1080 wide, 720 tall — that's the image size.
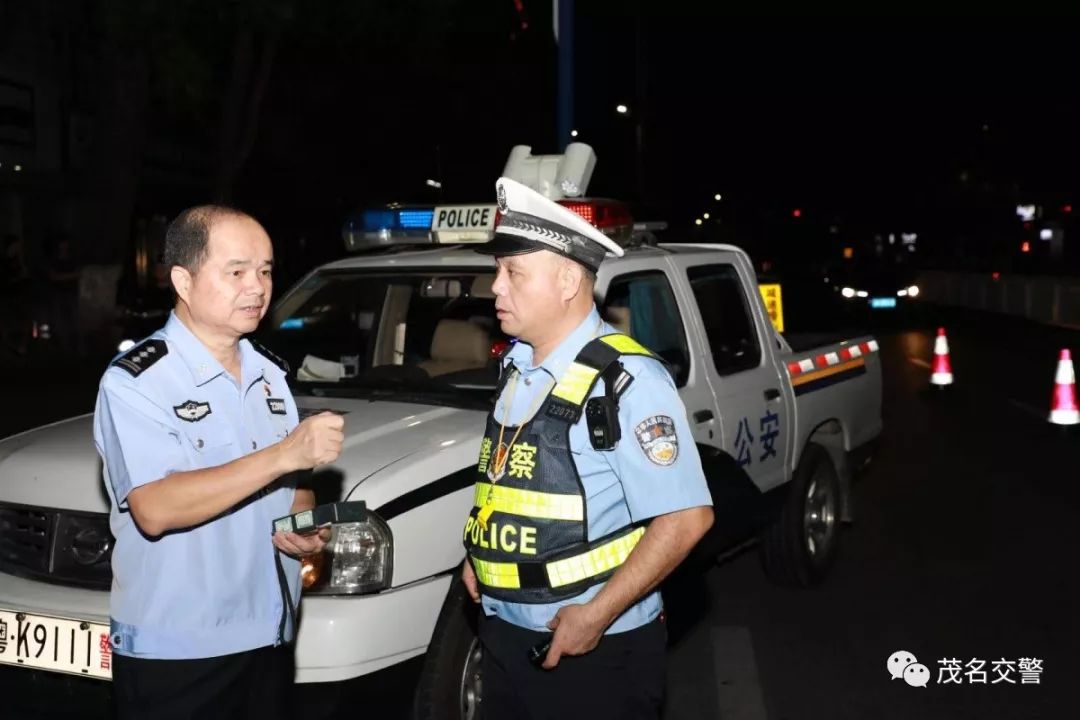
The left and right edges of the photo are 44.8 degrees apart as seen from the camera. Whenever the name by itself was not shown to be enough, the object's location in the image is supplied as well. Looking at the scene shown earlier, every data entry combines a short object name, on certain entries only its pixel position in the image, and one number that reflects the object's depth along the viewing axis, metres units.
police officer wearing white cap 2.75
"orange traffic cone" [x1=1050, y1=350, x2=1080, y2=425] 11.88
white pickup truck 3.77
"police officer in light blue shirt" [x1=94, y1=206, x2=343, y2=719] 2.67
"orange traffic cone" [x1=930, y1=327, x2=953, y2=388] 15.52
